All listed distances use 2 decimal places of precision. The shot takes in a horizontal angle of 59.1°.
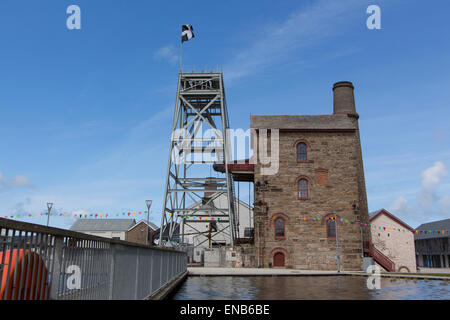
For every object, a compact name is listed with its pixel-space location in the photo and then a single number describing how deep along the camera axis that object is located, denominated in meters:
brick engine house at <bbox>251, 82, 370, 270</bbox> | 31.64
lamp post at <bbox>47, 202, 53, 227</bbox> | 30.07
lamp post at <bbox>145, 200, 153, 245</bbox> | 26.97
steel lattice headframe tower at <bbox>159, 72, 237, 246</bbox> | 32.91
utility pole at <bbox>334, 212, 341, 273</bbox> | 29.91
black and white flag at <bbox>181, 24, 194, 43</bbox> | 33.84
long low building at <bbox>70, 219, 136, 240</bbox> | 58.69
